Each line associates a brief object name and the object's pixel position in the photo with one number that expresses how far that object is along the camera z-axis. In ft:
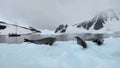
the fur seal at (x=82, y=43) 12.54
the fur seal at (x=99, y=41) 13.20
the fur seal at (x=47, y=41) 13.49
